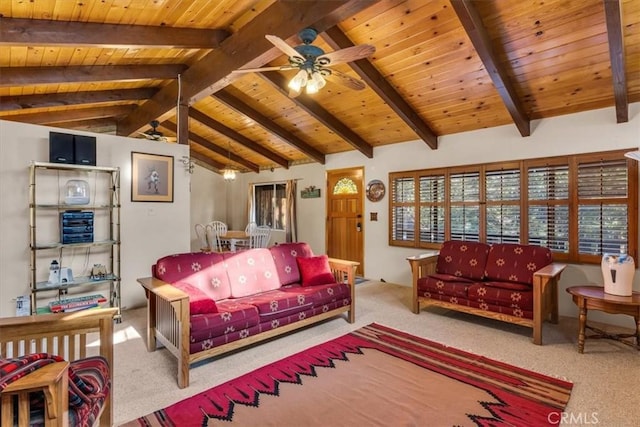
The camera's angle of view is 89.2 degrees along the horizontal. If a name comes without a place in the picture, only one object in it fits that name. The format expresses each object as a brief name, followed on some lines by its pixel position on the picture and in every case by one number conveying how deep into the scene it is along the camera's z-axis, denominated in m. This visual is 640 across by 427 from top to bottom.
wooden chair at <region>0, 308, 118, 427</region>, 1.81
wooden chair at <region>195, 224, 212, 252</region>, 6.81
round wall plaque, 5.80
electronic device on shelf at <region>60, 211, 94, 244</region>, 3.51
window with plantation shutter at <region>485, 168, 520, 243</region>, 4.36
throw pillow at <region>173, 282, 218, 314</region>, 2.62
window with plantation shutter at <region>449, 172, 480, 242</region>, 4.71
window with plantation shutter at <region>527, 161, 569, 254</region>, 3.98
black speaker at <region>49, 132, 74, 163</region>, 3.41
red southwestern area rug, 2.02
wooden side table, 2.76
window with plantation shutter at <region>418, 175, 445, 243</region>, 5.07
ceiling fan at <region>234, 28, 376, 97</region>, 2.51
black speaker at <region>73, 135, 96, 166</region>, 3.56
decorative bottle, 2.91
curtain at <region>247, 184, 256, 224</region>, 8.52
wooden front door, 6.20
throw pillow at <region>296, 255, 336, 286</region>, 3.72
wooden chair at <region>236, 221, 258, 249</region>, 6.59
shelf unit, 3.38
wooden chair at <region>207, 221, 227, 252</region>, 6.55
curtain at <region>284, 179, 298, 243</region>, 7.34
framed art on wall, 4.25
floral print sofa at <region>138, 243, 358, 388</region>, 2.52
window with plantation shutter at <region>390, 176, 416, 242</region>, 5.42
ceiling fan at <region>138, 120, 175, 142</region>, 5.11
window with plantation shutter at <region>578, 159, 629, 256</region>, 3.60
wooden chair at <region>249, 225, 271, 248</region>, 6.45
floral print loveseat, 3.24
